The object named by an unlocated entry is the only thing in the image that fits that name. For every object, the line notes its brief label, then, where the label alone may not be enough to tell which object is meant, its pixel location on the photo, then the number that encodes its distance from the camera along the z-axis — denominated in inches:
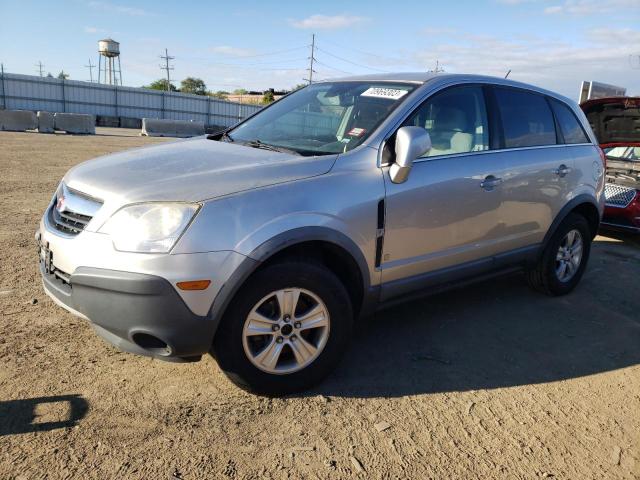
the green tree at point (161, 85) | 3374.5
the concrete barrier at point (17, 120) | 901.2
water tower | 2377.0
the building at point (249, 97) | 2455.5
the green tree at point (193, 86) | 3607.3
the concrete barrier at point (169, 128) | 1096.2
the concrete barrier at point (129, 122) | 1419.8
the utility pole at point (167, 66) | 3150.1
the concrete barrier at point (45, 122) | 951.0
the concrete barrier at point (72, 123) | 967.6
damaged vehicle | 263.0
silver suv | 96.5
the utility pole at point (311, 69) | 2725.4
